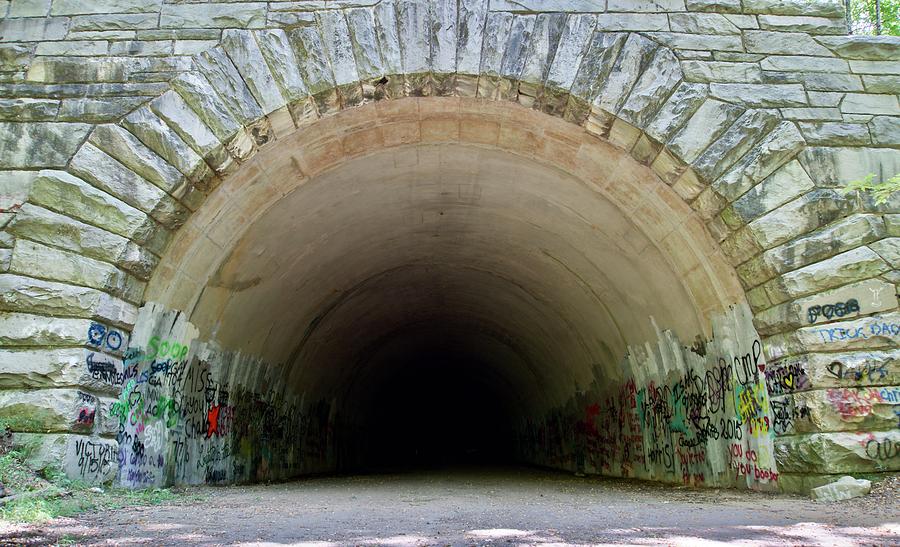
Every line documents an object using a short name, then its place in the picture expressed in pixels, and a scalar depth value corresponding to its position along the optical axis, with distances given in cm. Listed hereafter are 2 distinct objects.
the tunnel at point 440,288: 742
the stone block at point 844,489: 568
